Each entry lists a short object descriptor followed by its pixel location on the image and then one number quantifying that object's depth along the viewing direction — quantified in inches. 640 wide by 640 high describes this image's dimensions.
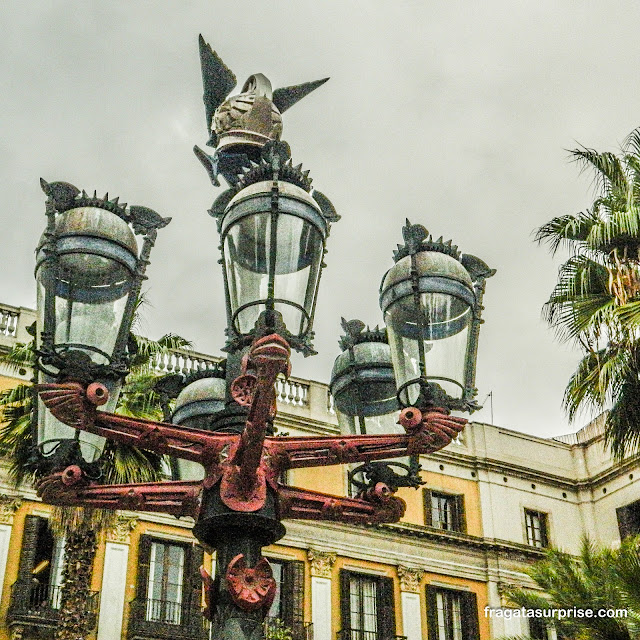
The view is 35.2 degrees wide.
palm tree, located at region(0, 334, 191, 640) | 642.2
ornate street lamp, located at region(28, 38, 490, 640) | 187.6
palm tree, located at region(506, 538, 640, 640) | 545.6
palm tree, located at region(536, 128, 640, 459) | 608.4
